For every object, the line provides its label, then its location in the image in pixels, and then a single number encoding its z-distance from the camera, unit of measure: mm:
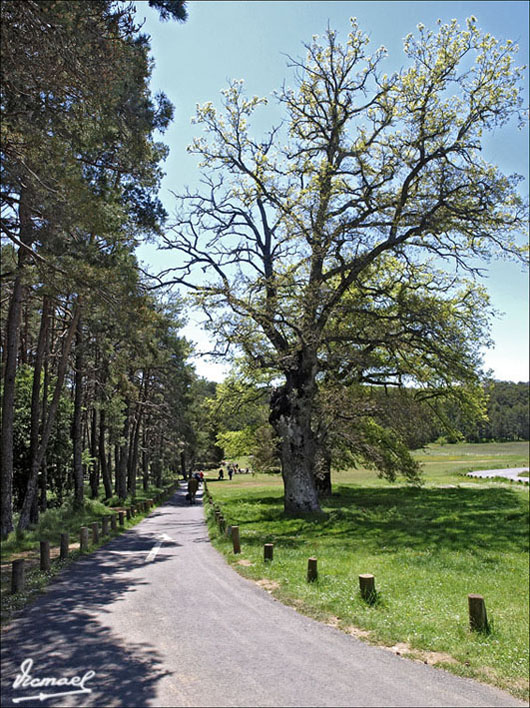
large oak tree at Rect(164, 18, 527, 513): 19656
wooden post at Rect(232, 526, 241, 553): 14279
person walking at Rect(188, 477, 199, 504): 36688
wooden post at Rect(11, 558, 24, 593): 9945
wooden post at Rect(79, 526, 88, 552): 14978
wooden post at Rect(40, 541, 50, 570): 12031
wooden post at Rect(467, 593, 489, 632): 7531
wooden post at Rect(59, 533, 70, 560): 13781
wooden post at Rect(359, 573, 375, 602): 8945
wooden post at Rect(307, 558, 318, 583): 10422
